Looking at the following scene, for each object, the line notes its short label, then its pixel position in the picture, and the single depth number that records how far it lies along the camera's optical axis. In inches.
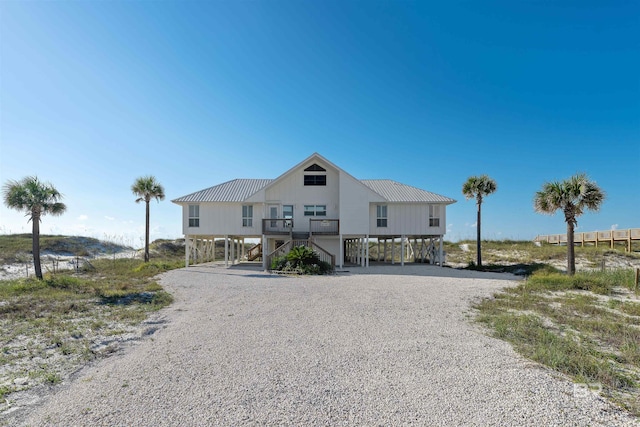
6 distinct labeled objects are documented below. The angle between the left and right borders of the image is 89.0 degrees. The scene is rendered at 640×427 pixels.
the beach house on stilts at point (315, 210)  932.0
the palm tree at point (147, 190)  1015.0
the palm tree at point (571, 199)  673.6
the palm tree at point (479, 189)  962.1
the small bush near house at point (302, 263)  757.9
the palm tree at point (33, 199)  640.4
